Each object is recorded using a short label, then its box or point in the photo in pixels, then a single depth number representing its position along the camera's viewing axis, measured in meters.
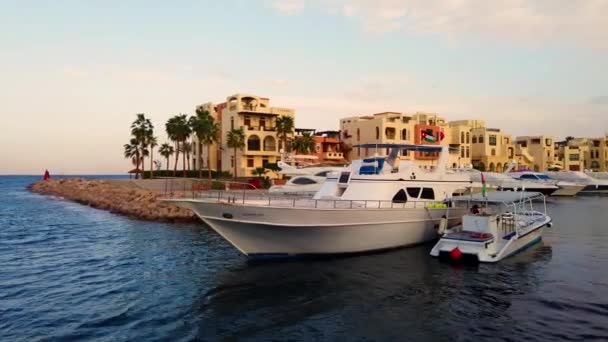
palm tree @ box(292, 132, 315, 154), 56.16
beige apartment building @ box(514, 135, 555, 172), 89.94
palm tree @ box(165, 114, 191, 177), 52.19
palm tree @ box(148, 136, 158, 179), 56.65
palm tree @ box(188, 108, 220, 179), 50.97
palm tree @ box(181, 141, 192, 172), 62.72
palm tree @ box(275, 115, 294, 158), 54.59
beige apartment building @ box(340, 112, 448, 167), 62.44
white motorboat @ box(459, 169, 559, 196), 49.87
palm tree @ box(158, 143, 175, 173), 59.83
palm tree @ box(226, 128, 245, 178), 51.34
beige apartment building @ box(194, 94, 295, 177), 55.03
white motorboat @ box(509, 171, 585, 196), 58.06
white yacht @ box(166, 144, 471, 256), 15.55
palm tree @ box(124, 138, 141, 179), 56.69
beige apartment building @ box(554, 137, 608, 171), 96.06
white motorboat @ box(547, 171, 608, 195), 62.16
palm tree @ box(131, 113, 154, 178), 56.06
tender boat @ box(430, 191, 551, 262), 16.80
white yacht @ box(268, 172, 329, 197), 36.12
